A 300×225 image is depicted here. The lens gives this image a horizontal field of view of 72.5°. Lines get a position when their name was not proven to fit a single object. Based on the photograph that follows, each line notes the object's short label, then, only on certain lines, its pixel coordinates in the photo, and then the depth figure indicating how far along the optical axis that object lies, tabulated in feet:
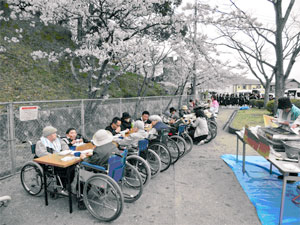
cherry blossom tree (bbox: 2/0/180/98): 23.07
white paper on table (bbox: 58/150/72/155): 11.41
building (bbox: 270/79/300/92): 198.12
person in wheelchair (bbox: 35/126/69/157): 11.63
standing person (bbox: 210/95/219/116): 37.86
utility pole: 33.16
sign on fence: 14.44
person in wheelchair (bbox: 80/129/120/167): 9.92
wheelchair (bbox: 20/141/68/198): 11.12
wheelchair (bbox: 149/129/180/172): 15.49
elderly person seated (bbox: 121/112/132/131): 20.24
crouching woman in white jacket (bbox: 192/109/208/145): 22.75
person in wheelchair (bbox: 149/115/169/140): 15.76
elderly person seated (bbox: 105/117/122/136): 17.32
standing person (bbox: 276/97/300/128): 12.17
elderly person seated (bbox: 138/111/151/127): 22.18
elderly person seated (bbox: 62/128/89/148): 14.22
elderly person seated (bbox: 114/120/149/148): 13.23
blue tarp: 9.89
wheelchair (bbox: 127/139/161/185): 12.53
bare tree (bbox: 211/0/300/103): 29.50
